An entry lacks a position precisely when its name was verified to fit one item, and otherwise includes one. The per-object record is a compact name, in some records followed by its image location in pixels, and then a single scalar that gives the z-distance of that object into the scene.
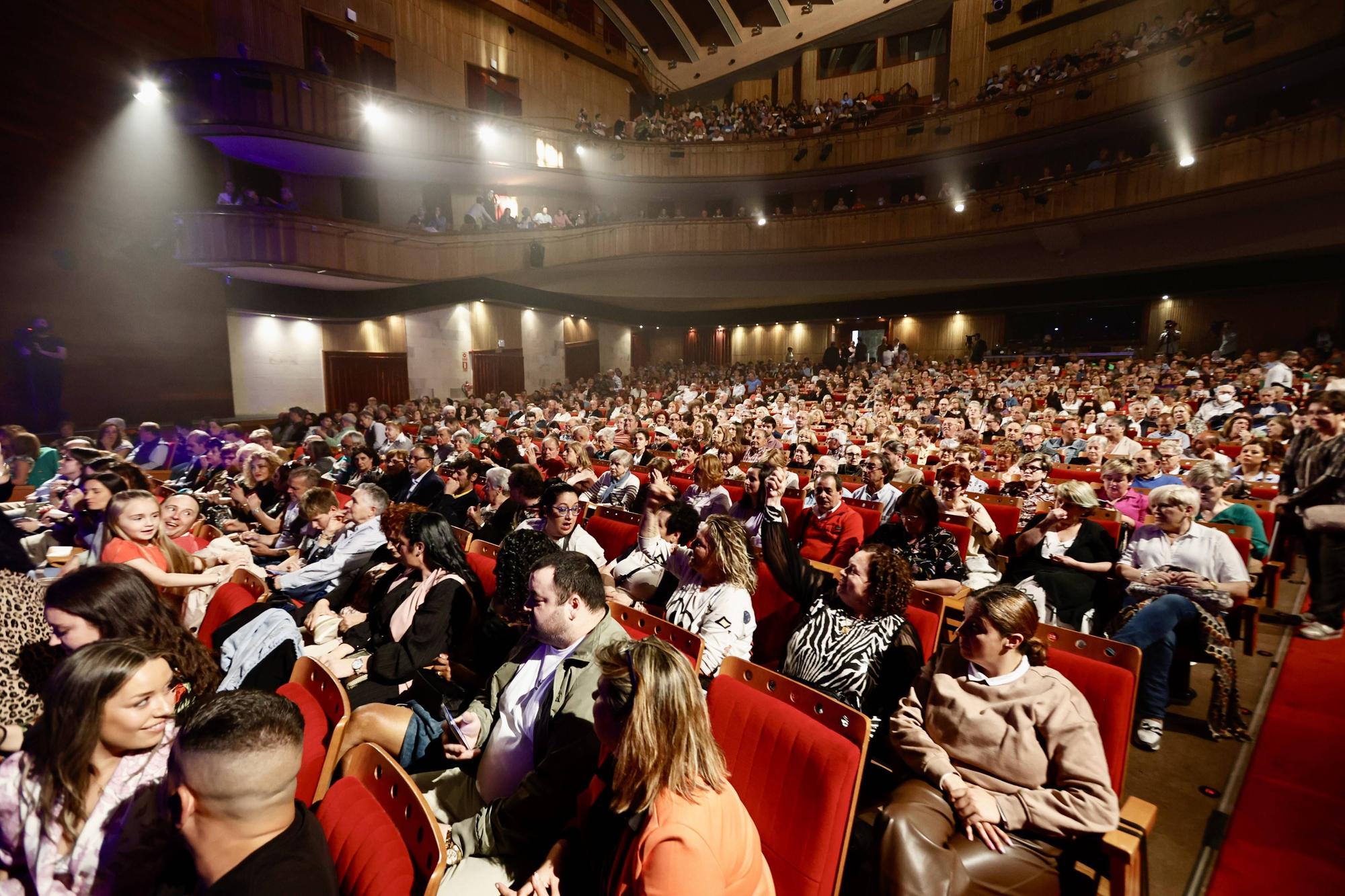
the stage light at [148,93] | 9.78
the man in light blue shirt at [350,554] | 3.17
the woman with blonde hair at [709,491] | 4.17
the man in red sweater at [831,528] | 3.61
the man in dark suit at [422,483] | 5.09
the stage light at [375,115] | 11.78
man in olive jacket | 1.53
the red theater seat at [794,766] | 1.45
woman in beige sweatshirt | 1.53
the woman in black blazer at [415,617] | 2.26
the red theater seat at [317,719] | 1.66
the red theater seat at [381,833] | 1.21
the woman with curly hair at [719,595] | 2.30
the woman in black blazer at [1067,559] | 2.92
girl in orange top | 2.59
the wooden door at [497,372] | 14.98
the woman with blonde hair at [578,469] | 4.76
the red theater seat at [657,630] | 2.06
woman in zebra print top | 2.07
